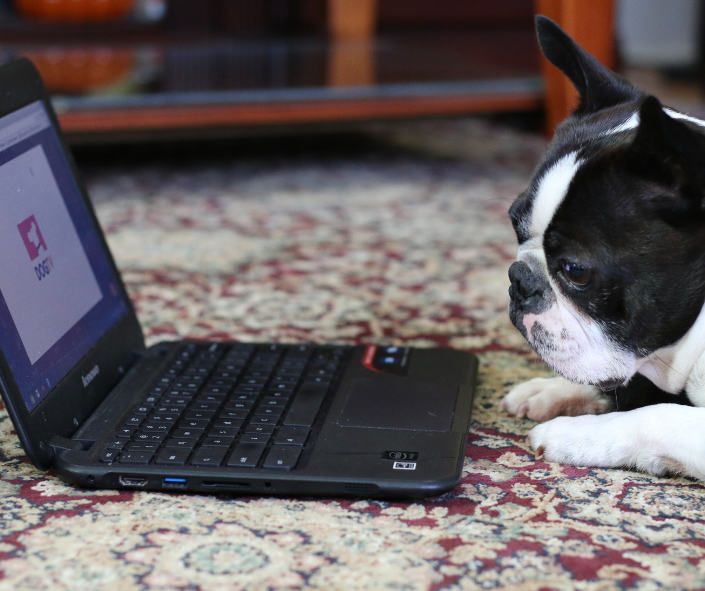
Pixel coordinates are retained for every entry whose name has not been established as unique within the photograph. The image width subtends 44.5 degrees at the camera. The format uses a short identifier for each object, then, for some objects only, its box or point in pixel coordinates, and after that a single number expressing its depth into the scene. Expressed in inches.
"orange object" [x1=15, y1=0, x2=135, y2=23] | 152.0
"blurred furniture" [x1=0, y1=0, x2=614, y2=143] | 86.2
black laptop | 31.7
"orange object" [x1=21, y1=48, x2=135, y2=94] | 95.4
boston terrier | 32.9
